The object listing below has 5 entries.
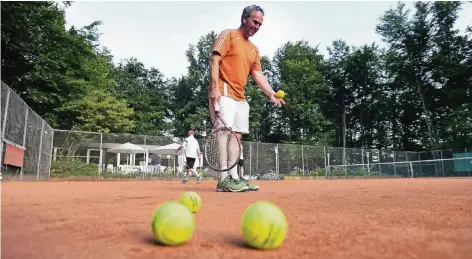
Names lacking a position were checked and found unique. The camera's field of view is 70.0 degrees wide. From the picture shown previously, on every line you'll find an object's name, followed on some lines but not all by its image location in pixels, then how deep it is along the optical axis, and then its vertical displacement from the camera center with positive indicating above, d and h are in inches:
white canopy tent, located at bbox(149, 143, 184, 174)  745.0 +50.2
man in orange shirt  190.2 +54.9
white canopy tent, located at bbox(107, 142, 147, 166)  717.9 +50.3
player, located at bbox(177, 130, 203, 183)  441.1 +28.3
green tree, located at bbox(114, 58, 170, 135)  1455.5 +352.5
